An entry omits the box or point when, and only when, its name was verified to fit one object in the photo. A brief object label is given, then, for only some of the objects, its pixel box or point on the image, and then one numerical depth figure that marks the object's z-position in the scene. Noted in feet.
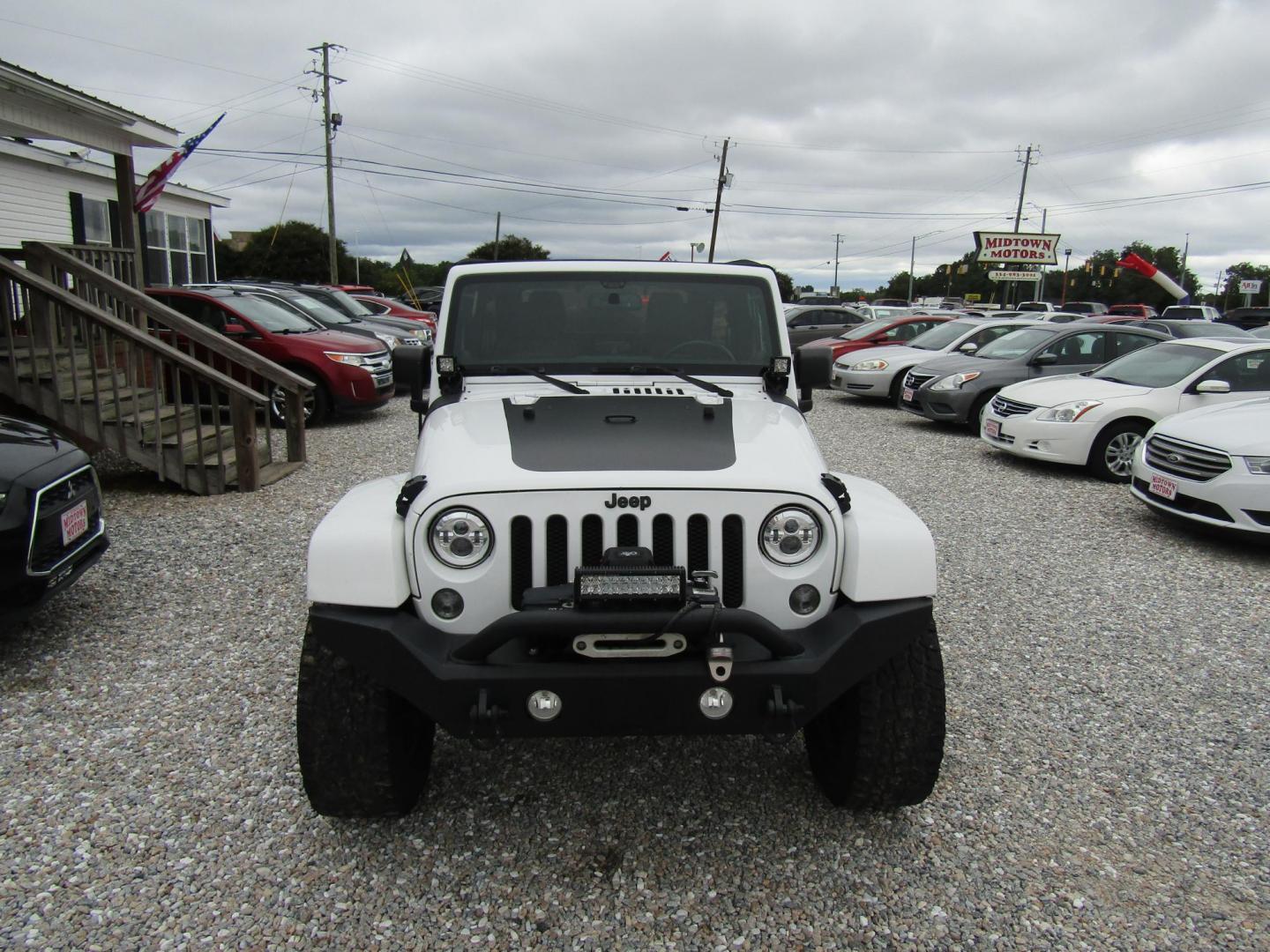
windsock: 112.37
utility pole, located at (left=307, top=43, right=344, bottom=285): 115.96
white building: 31.60
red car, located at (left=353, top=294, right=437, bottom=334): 69.62
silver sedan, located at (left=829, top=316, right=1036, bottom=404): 47.03
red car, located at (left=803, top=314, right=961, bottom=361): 54.85
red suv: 37.01
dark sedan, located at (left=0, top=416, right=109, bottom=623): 12.97
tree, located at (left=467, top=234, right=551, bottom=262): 191.30
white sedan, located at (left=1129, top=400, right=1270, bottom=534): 20.17
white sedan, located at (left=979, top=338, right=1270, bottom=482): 27.73
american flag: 60.90
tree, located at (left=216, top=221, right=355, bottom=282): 177.68
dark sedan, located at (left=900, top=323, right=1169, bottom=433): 37.60
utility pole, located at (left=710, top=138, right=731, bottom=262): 159.43
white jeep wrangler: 7.98
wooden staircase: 24.00
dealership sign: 138.82
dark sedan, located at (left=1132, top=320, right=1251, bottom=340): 46.39
